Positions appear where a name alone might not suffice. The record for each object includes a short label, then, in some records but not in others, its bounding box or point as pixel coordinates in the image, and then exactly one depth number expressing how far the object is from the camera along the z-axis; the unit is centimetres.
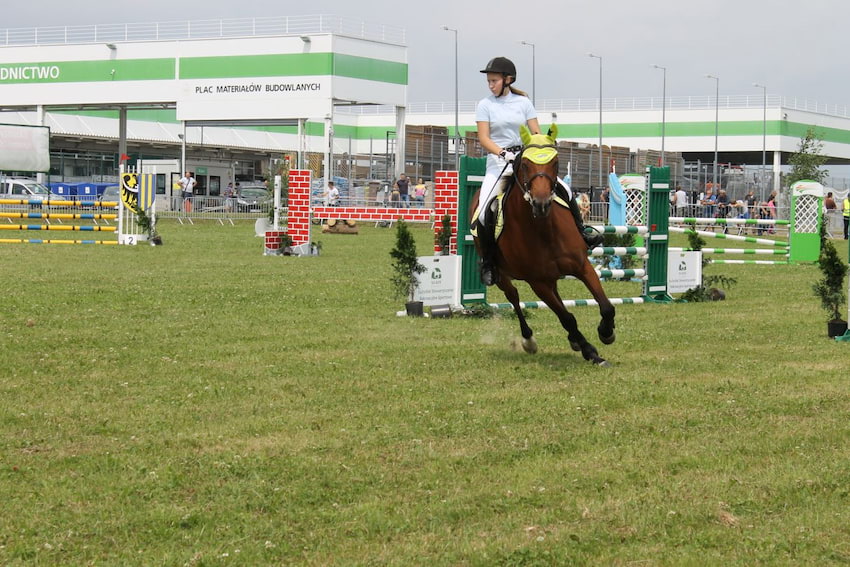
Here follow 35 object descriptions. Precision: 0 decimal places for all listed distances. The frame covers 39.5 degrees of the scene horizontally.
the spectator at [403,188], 4691
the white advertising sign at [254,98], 5706
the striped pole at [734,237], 2062
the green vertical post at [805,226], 2671
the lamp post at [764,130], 7731
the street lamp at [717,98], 7997
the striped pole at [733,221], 2236
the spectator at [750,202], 5306
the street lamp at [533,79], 6976
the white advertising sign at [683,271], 1598
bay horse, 934
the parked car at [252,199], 5031
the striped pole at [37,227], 2892
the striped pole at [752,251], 1992
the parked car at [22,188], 4904
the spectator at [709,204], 5027
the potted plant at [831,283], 1209
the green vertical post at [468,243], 1283
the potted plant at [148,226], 2892
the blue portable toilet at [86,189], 5553
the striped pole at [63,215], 2919
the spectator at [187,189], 4844
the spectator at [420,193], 4612
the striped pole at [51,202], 2999
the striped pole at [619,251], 1414
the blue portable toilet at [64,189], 5566
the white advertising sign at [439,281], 1320
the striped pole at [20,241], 2884
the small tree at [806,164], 6506
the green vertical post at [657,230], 1554
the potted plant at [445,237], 1452
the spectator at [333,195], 4416
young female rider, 1027
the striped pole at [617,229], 1397
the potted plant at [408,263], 1320
